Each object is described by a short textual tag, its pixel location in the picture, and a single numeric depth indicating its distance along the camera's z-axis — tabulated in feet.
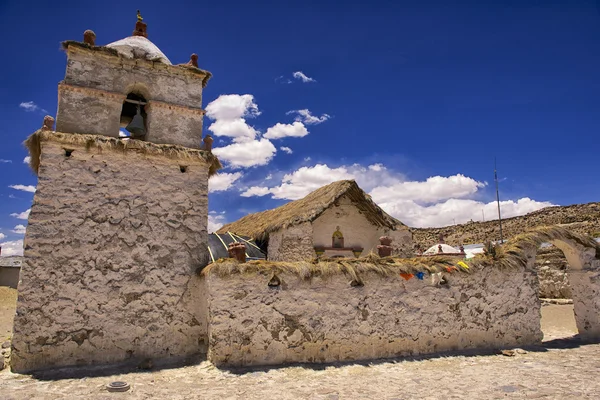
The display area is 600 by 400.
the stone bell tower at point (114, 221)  23.16
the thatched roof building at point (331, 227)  39.99
